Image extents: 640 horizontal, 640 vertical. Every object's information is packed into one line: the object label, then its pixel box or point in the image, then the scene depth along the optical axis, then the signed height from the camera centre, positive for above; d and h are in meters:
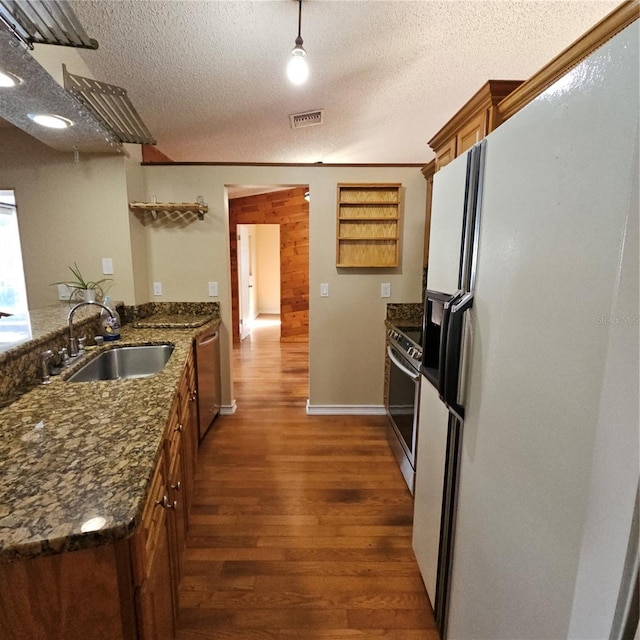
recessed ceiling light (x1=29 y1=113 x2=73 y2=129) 1.78 +0.79
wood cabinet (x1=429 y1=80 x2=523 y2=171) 1.44 +0.74
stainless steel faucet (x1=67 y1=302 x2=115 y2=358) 1.64 -0.41
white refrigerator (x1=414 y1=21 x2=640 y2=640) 0.50 -0.20
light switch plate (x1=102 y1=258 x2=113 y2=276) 2.56 -0.03
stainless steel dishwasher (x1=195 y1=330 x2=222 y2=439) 2.37 -0.90
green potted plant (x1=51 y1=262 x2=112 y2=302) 2.52 -0.20
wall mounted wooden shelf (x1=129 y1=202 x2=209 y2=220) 2.54 +0.44
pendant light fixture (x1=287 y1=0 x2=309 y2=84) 1.53 +0.95
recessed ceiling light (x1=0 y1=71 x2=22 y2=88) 1.42 +0.80
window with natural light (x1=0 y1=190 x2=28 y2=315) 3.96 -0.08
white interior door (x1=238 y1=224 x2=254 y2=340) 6.10 -0.36
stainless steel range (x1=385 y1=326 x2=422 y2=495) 1.93 -0.87
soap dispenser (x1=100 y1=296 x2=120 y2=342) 2.07 -0.42
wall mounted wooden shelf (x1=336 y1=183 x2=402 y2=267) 2.78 +0.35
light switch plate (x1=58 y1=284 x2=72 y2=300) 2.56 -0.23
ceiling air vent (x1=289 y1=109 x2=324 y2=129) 2.47 +1.13
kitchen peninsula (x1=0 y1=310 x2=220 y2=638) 0.61 -0.50
